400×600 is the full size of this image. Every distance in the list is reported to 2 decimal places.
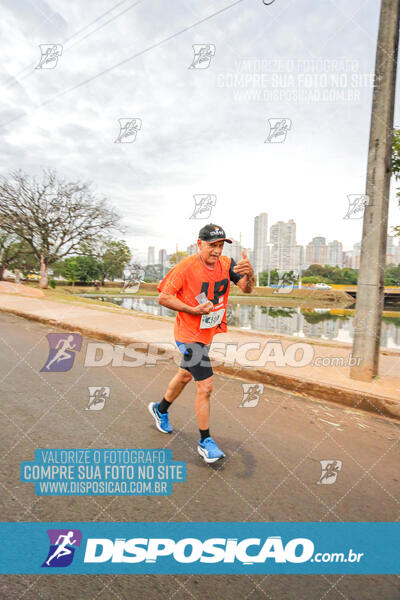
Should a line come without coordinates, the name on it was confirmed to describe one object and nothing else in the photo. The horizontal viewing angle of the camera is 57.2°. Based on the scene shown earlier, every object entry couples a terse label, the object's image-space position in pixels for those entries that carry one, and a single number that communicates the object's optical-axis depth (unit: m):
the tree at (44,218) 23.02
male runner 3.03
